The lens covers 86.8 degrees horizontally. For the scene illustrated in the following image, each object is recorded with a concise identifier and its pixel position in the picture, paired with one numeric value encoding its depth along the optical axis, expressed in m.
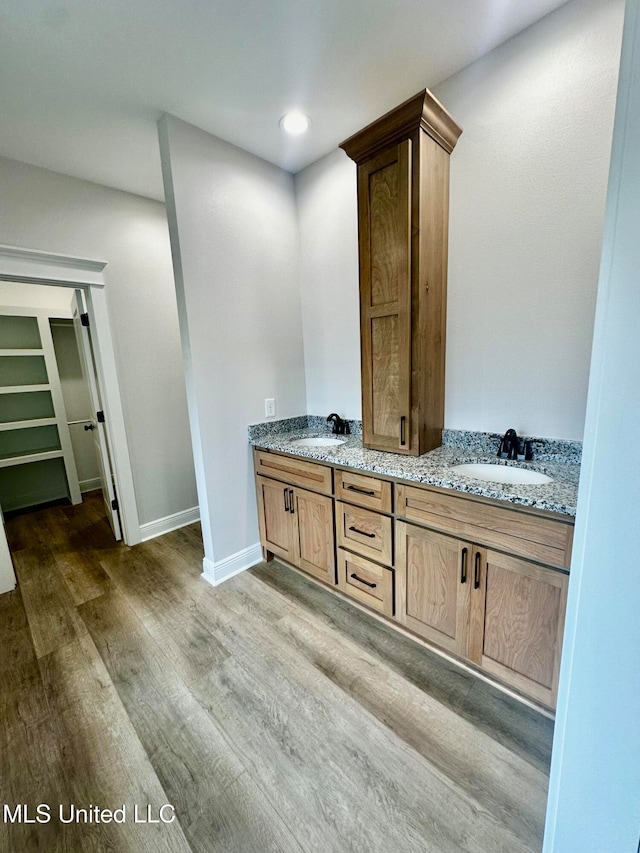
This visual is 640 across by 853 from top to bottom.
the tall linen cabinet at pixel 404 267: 1.56
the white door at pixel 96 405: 2.71
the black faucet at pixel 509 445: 1.63
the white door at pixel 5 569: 2.22
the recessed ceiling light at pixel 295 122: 1.89
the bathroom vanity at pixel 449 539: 1.21
